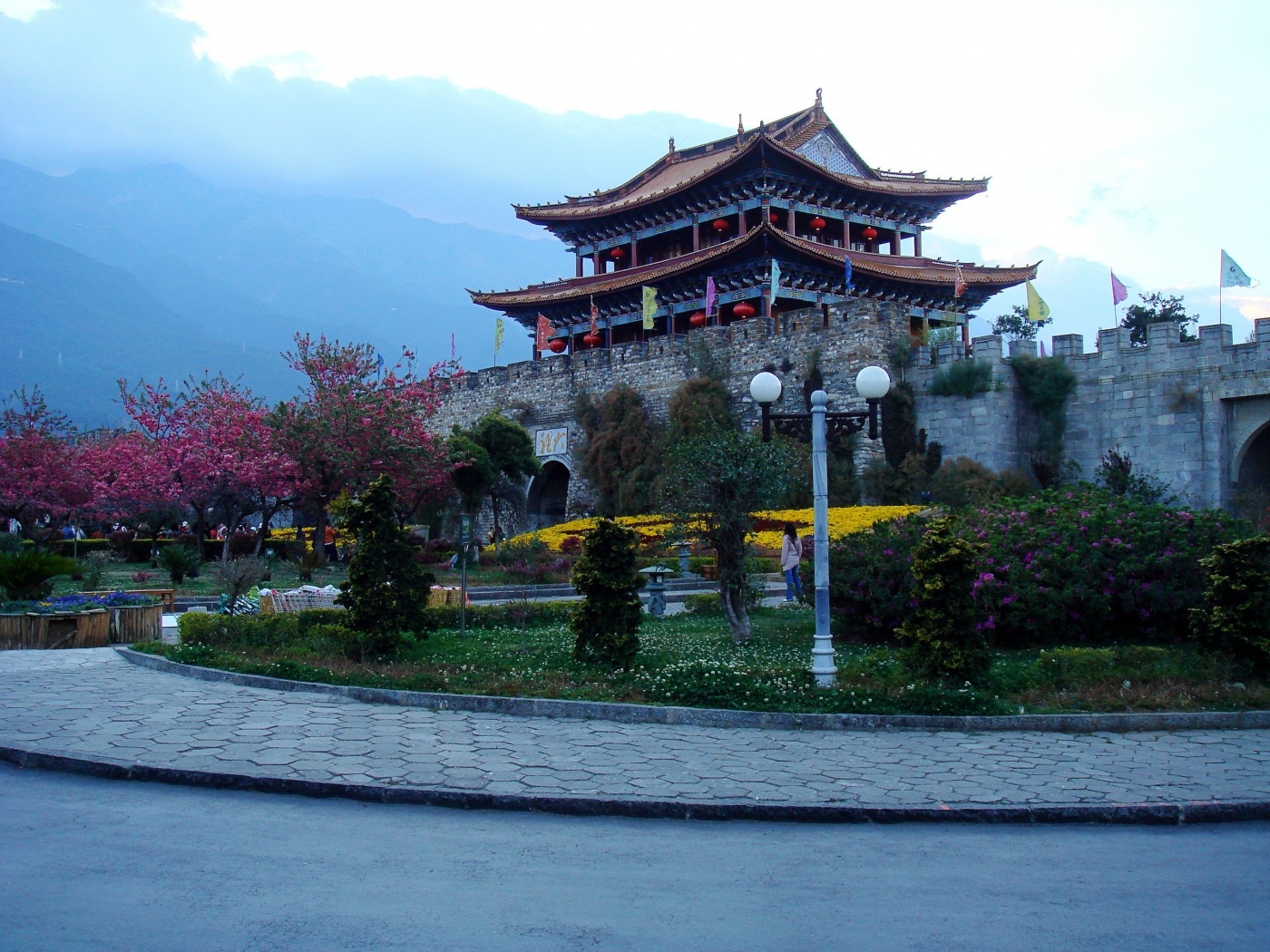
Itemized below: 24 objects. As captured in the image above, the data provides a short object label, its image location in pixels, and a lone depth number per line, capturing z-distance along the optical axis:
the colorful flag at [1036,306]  26.73
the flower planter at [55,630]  12.15
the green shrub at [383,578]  9.95
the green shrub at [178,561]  19.66
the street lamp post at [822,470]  8.52
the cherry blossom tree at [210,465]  22.73
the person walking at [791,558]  15.32
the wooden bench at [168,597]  16.17
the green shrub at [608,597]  9.22
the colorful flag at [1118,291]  25.77
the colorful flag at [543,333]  37.16
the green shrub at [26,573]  13.23
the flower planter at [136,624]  12.78
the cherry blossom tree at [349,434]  23.34
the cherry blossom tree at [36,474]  27.09
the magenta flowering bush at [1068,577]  10.75
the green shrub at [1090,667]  8.53
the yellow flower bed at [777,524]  22.08
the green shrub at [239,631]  10.92
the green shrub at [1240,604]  8.38
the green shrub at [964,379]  24.17
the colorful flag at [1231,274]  22.45
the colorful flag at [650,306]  32.38
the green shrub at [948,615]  8.28
